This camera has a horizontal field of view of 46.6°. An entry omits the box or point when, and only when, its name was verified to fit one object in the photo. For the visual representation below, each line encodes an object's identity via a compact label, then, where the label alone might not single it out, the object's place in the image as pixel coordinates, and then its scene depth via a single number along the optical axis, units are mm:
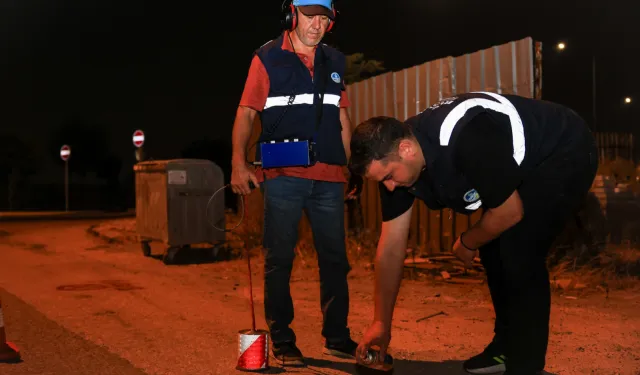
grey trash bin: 10273
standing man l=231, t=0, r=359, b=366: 4422
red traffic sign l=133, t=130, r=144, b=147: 21641
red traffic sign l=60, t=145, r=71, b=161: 35775
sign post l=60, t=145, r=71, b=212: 35775
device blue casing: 4348
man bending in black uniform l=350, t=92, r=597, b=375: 3008
